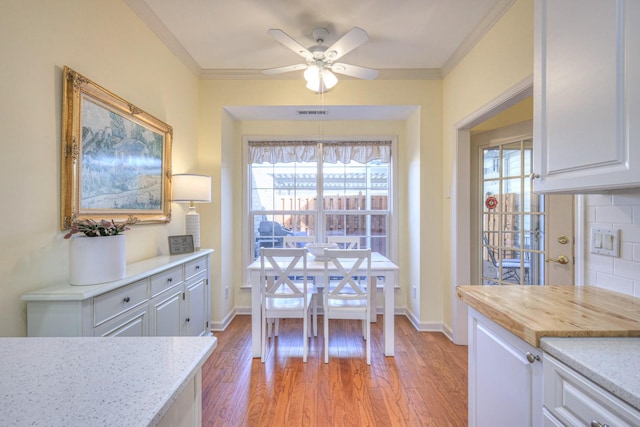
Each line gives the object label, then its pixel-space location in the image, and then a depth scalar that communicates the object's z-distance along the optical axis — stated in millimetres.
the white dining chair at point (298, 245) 2804
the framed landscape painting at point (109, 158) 1500
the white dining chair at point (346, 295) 2295
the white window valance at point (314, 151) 3555
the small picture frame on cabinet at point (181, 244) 2400
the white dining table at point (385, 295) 2451
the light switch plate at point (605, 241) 1231
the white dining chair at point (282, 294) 2350
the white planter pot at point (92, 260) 1402
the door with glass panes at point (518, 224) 2191
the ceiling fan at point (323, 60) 2006
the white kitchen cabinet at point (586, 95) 905
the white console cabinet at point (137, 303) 1274
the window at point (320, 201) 3613
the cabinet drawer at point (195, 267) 2301
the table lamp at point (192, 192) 2492
